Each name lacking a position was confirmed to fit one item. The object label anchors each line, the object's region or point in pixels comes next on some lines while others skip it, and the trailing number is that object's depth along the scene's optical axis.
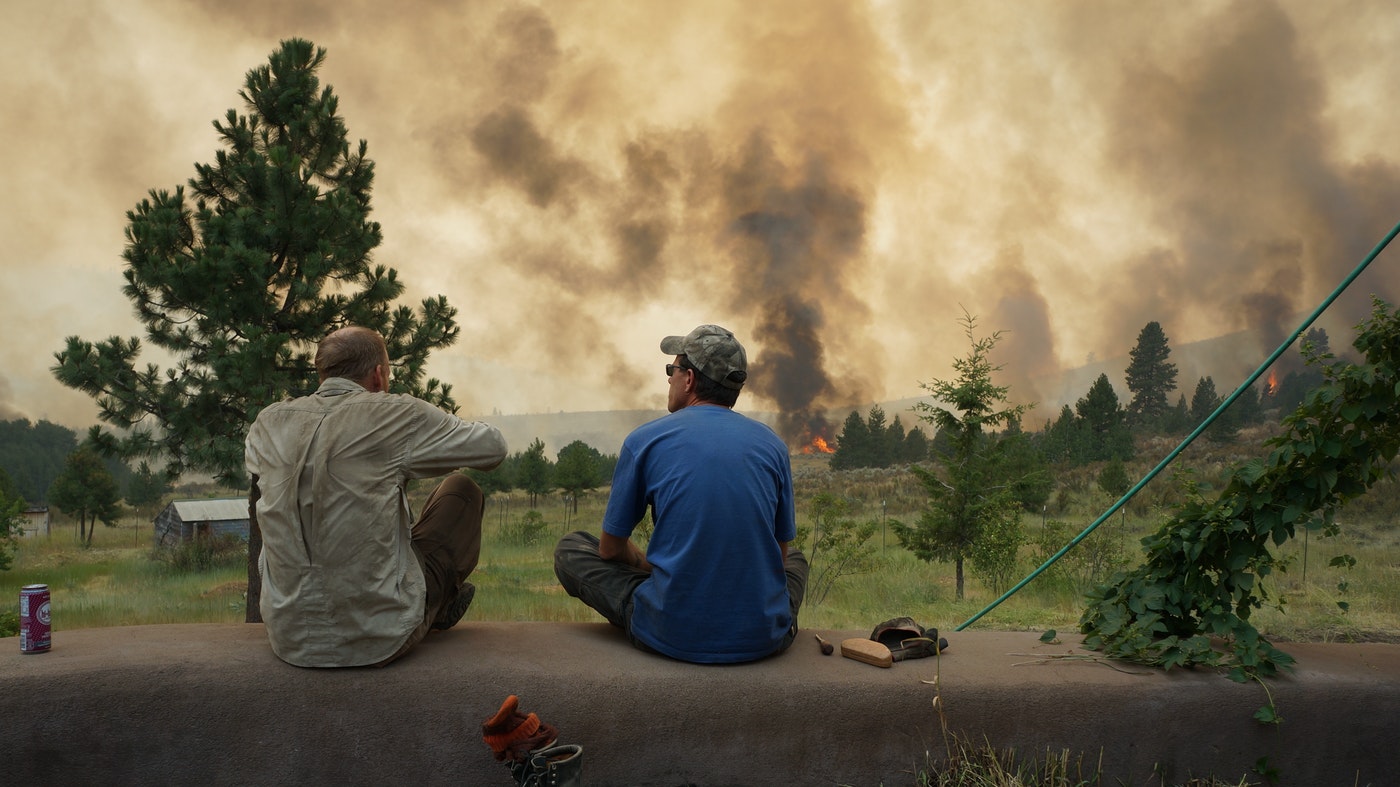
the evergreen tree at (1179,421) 47.75
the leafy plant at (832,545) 11.05
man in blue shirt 3.39
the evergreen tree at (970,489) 10.45
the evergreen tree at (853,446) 54.72
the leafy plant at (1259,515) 3.61
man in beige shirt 3.23
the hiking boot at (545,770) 2.88
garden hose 3.68
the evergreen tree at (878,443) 55.78
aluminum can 3.33
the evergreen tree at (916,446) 57.92
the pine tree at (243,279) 8.49
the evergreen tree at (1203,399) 50.28
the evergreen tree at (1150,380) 52.03
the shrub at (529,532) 20.25
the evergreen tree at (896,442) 56.97
